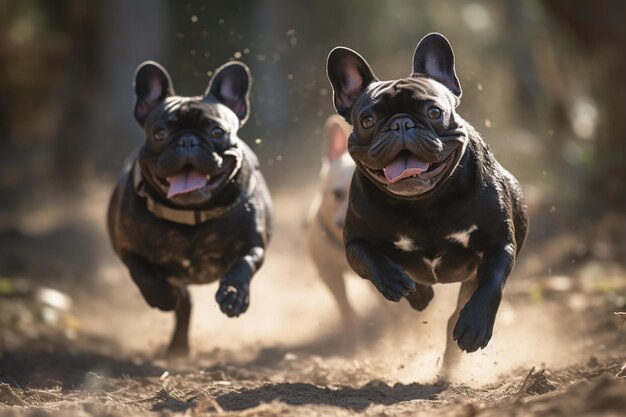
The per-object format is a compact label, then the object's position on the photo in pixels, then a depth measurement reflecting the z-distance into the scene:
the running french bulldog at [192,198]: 11.74
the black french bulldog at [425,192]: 9.77
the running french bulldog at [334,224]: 15.26
